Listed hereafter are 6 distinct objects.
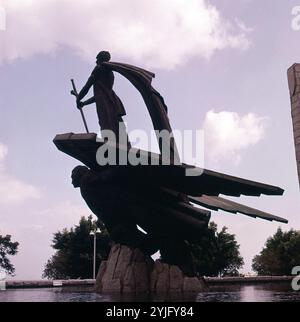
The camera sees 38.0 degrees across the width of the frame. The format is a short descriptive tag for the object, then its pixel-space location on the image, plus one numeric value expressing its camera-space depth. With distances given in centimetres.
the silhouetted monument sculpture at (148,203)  1132
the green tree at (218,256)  2989
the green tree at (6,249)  4394
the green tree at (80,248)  3138
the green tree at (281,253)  3559
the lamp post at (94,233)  2859
